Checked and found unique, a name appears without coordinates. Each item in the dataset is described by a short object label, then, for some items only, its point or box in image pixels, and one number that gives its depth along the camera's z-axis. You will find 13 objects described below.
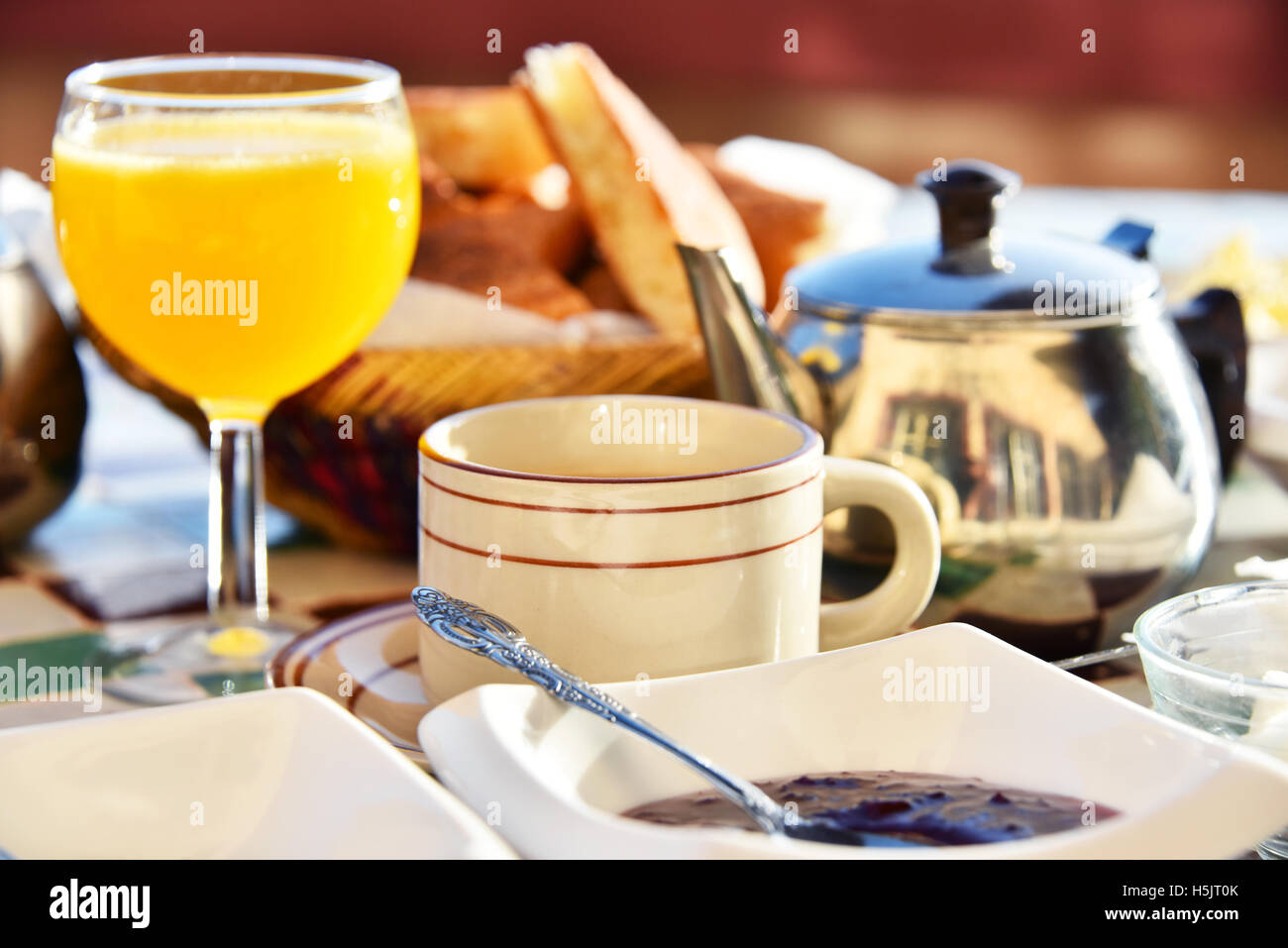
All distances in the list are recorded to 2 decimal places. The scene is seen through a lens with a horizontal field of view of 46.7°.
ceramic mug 0.48
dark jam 0.37
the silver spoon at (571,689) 0.37
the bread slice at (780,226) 1.00
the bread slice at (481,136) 1.06
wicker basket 0.74
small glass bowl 0.42
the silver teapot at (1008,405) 0.60
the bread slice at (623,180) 0.85
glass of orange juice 0.65
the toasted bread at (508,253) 0.86
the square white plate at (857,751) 0.34
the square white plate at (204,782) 0.38
